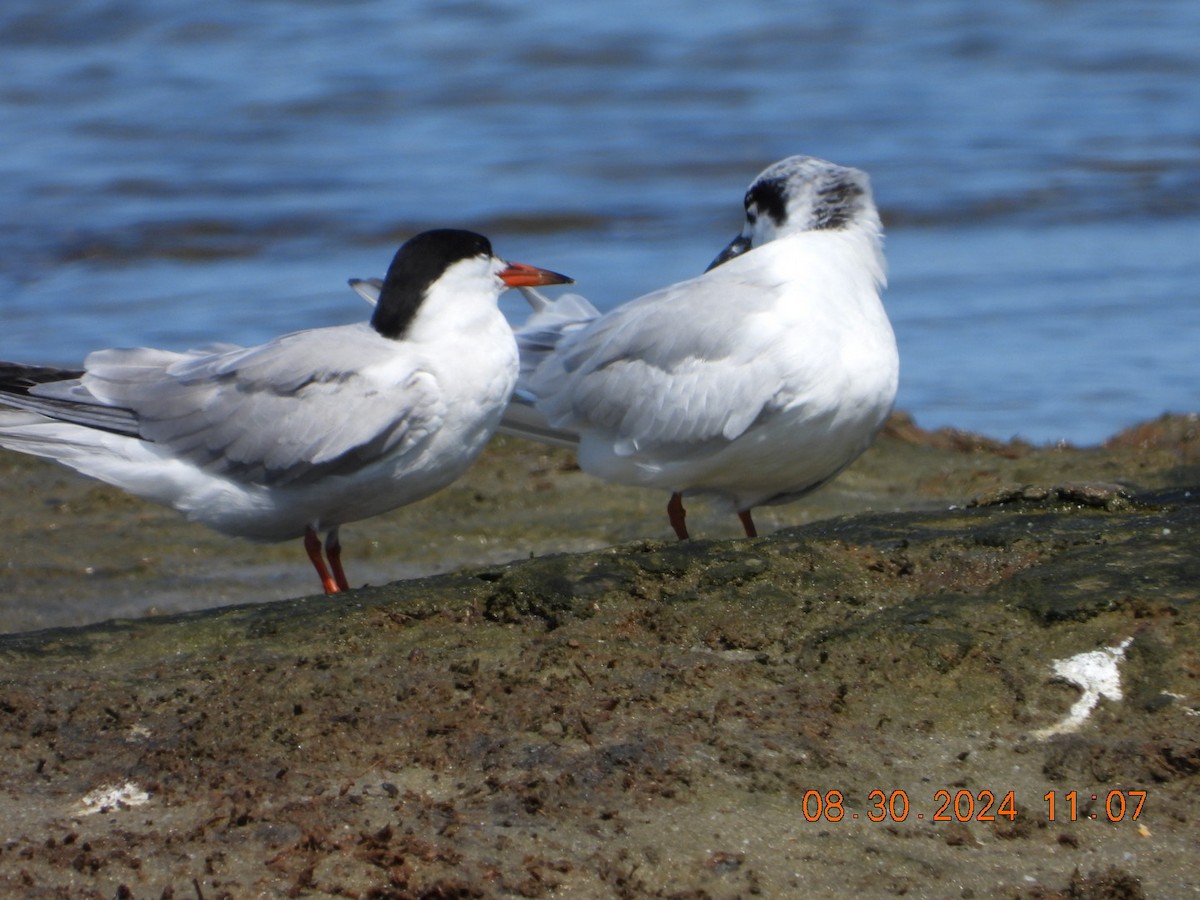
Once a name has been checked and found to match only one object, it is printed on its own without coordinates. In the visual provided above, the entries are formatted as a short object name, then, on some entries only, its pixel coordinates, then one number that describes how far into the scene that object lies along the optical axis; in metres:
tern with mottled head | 9.97
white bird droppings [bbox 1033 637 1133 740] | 6.36
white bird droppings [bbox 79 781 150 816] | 5.95
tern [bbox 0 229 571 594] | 9.71
